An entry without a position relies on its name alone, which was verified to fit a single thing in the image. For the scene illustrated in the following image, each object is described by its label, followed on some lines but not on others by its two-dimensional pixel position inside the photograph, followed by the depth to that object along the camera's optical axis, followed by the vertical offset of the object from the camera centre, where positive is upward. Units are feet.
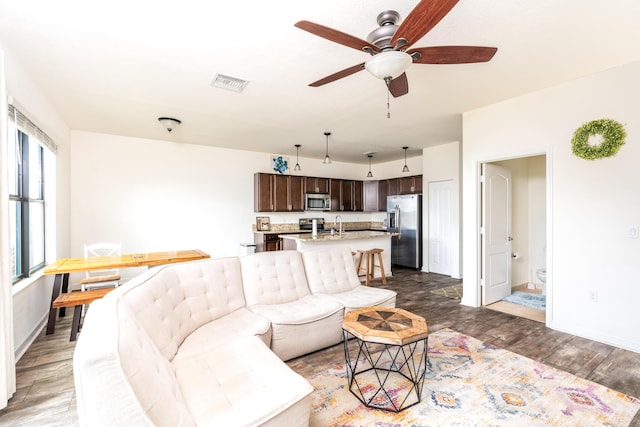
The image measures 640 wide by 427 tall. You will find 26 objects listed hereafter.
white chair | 11.99 -2.81
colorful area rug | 5.91 -4.21
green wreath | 9.14 +2.40
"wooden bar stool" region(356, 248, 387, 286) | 16.47 -3.10
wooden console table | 9.93 -1.82
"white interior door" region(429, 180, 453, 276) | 19.15 -0.99
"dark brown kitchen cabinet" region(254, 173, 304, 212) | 20.49 +1.49
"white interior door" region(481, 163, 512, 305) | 13.06 -0.93
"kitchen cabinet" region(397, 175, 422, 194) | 21.54 +2.16
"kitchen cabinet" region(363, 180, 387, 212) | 24.36 +1.44
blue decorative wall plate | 21.56 +3.66
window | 9.62 +0.40
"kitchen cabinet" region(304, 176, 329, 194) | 22.47 +2.22
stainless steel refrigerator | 20.98 -1.12
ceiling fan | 5.20 +3.45
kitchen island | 15.89 -1.74
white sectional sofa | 3.22 -2.55
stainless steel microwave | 22.38 +0.87
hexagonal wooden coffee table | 6.12 -4.16
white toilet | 14.42 -3.17
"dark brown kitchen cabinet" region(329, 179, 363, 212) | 23.88 +1.56
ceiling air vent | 9.55 +4.45
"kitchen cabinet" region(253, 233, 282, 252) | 19.48 -2.00
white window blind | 8.18 +2.80
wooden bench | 9.24 -2.81
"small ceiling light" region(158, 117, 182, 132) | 13.21 +4.21
